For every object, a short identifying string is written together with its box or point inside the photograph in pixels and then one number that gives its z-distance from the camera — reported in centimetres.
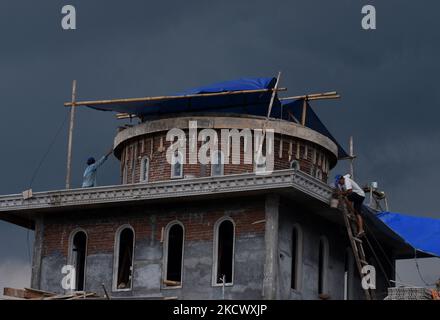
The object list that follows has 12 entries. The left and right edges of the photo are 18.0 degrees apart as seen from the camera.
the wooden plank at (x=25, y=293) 5091
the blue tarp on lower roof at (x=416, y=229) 5638
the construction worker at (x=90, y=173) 5628
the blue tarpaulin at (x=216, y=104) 5553
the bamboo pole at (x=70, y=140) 5603
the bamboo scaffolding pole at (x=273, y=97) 5377
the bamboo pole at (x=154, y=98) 5491
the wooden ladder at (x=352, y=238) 5194
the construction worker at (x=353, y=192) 5244
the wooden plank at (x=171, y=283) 5222
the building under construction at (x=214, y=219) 5125
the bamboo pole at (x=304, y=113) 5800
